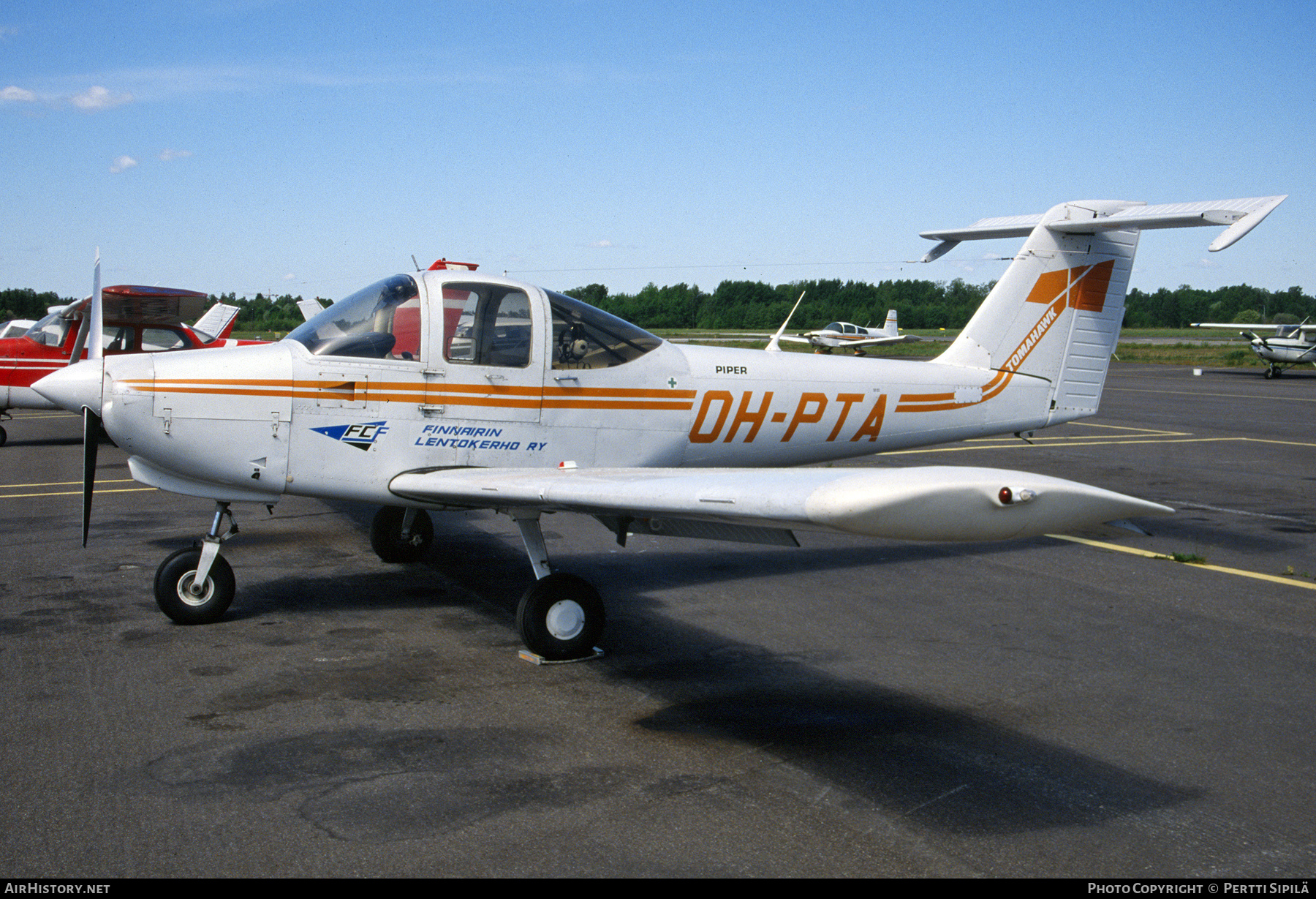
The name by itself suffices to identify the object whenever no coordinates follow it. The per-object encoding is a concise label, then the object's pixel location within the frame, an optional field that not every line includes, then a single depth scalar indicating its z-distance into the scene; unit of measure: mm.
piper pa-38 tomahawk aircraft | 5723
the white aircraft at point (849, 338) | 54906
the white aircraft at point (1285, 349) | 37062
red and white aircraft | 15234
